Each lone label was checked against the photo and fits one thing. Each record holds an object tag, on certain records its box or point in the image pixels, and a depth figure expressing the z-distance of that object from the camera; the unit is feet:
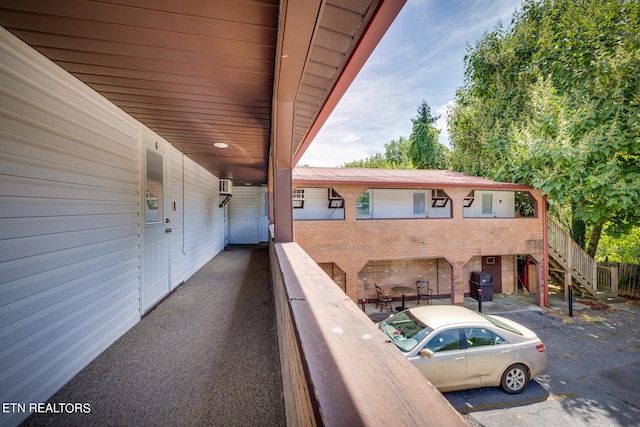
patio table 27.70
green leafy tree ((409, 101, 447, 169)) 68.95
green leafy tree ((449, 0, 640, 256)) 27.32
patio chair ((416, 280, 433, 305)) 30.23
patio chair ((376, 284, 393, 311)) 28.17
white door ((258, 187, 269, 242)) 40.73
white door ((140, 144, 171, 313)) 12.08
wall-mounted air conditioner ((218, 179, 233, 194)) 29.81
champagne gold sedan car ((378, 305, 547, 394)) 13.62
